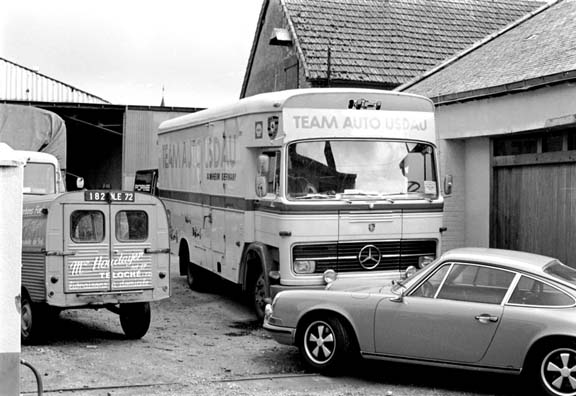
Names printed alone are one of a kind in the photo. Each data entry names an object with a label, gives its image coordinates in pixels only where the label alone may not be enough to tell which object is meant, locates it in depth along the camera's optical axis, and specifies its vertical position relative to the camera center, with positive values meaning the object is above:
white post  4.71 -0.42
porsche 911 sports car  7.16 -1.13
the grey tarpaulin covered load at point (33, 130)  16.33 +1.41
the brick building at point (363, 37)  22.02 +4.85
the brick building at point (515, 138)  11.87 +1.04
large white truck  10.37 +0.17
